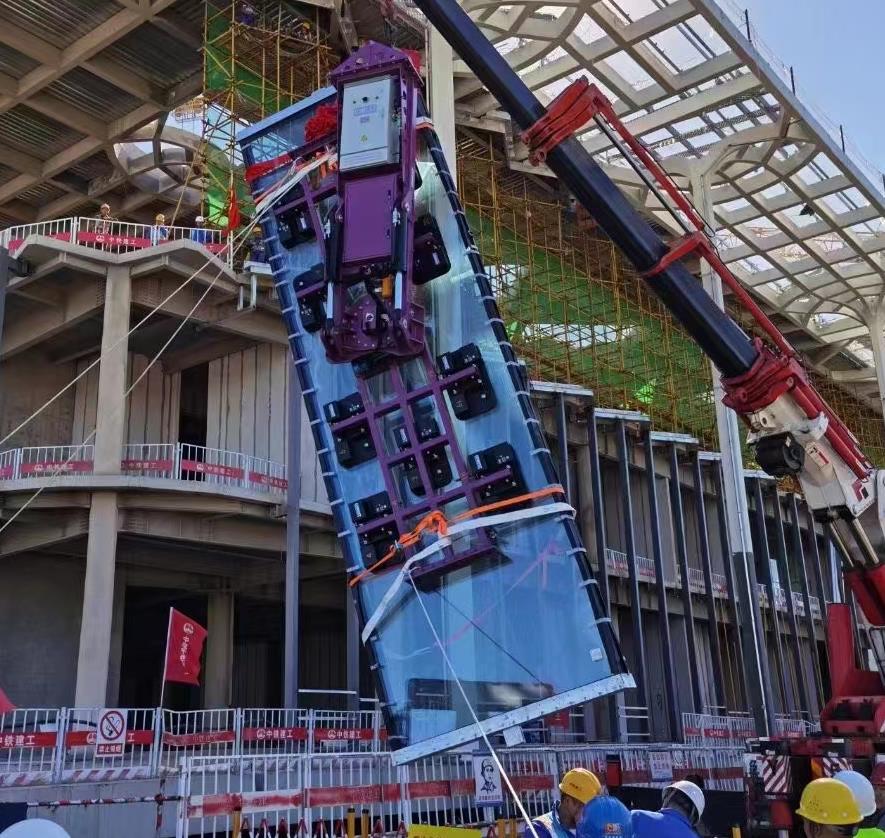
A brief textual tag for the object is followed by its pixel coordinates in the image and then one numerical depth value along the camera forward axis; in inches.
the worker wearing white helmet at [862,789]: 178.1
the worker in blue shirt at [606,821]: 161.3
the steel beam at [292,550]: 787.4
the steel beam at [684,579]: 1099.3
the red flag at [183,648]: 573.3
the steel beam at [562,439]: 957.7
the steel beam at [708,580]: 1116.5
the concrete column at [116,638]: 937.5
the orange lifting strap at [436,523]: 291.0
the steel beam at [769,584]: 1249.4
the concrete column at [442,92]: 761.0
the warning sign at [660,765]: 586.6
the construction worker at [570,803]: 172.2
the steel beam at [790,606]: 1293.1
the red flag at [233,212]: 832.3
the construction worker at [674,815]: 164.4
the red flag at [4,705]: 475.8
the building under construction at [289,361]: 845.2
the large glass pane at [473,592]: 281.4
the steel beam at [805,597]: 1331.2
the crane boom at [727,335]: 395.2
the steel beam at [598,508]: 973.2
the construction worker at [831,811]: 137.6
